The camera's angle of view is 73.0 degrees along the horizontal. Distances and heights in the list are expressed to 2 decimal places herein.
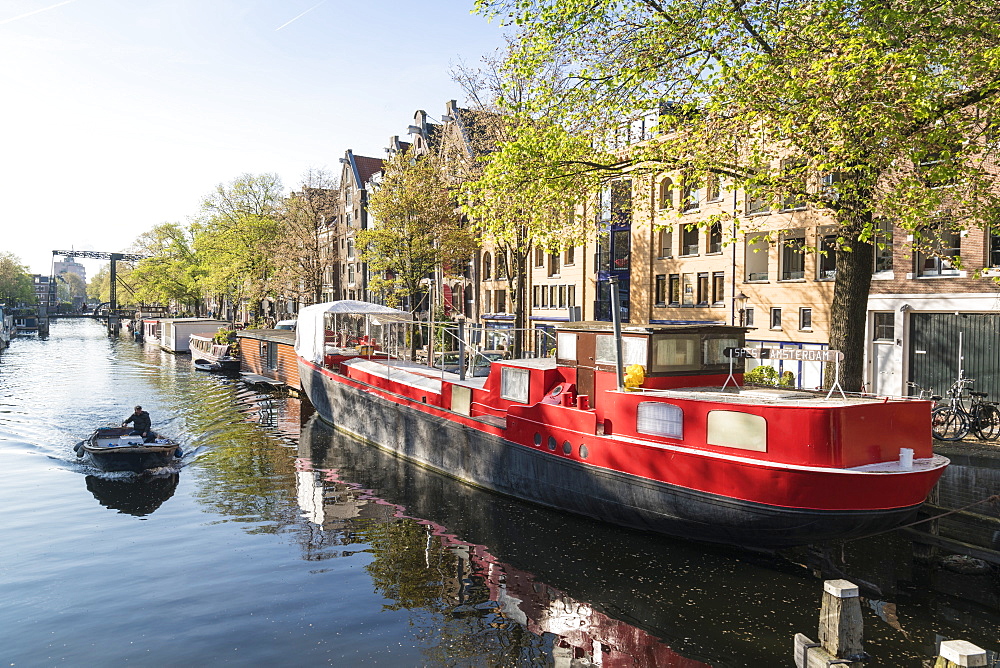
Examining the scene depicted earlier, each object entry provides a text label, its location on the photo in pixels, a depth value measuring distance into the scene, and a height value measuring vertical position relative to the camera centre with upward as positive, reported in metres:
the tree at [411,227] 41.34 +5.44
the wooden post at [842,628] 8.48 -3.94
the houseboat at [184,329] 67.50 -1.45
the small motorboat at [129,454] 21.48 -4.47
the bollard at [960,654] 6.80 -3.43
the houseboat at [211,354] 50.22 -3.26
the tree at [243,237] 66.44 +7.94
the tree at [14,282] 121.69 +6.22
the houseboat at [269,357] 42.22 -2.90
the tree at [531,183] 19.73 +4.03
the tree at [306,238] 56.59 +6.62
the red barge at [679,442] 12.67 -2.84
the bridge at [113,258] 107.03 +10.56
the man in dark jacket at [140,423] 23.72 -3.82
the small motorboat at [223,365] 49.81 -3.78
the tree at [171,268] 86.31 +6.05
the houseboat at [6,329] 78.91 -1.95
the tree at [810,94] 14.23 +5.21
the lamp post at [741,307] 32.81 +0.42
